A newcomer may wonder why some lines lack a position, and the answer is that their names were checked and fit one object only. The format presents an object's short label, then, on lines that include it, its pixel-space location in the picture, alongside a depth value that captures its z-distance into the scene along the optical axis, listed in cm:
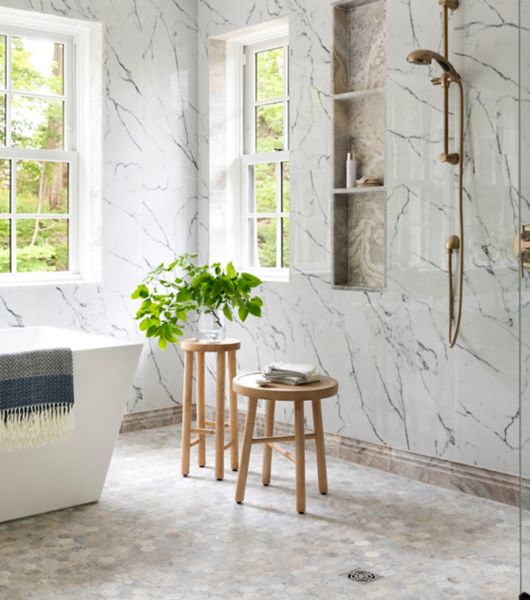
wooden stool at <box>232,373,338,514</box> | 378
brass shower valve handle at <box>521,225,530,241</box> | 263
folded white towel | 388
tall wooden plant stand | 431
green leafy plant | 427
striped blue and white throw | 348
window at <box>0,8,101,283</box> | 493
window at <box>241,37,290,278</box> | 525
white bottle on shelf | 463
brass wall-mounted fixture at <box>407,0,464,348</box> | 390
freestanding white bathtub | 365
